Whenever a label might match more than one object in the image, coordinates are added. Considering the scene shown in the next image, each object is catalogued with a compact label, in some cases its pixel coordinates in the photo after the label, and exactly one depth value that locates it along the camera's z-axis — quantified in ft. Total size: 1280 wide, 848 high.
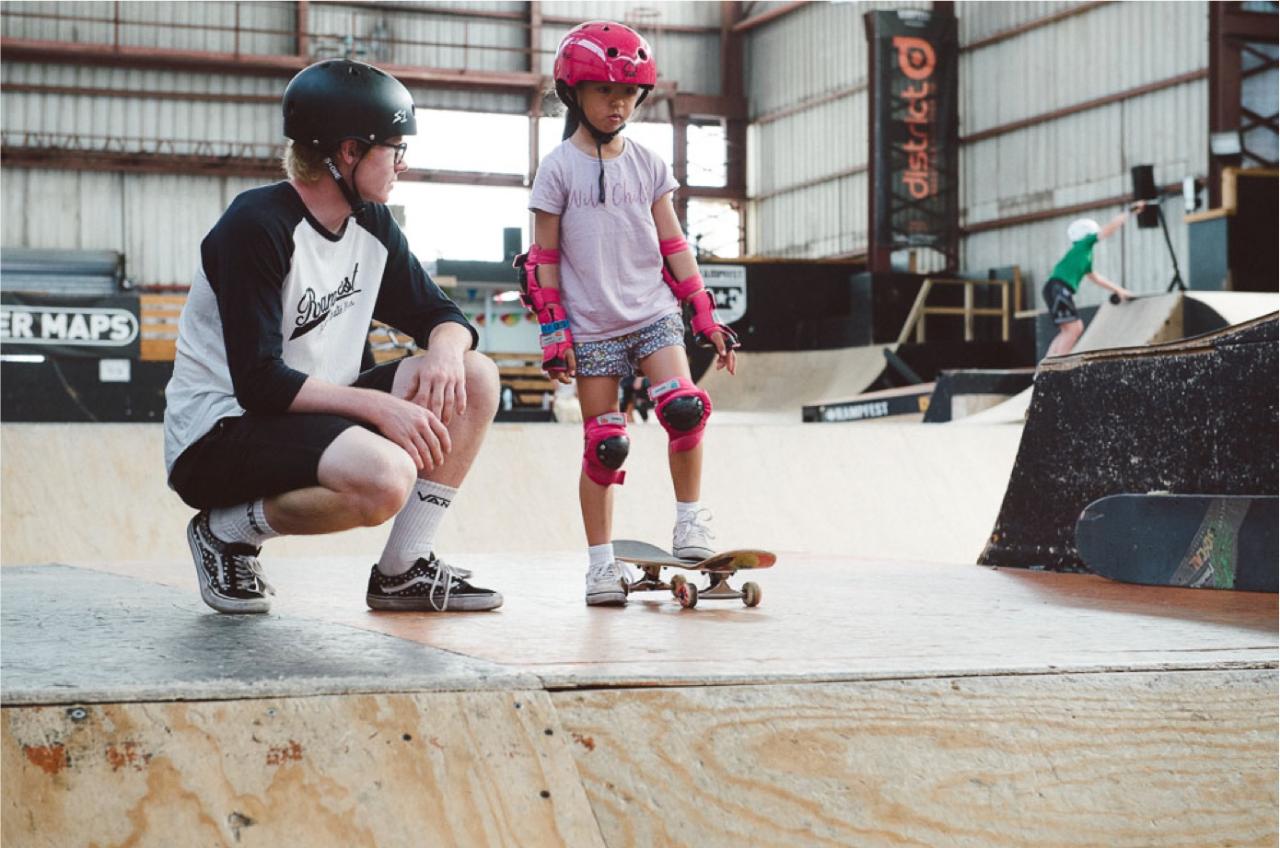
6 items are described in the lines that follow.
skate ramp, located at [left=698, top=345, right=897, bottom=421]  63.93
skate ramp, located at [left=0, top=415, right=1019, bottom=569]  17.53
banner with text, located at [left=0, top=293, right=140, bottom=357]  52.34
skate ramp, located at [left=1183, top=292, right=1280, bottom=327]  34.96
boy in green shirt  40.75
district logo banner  67.31
